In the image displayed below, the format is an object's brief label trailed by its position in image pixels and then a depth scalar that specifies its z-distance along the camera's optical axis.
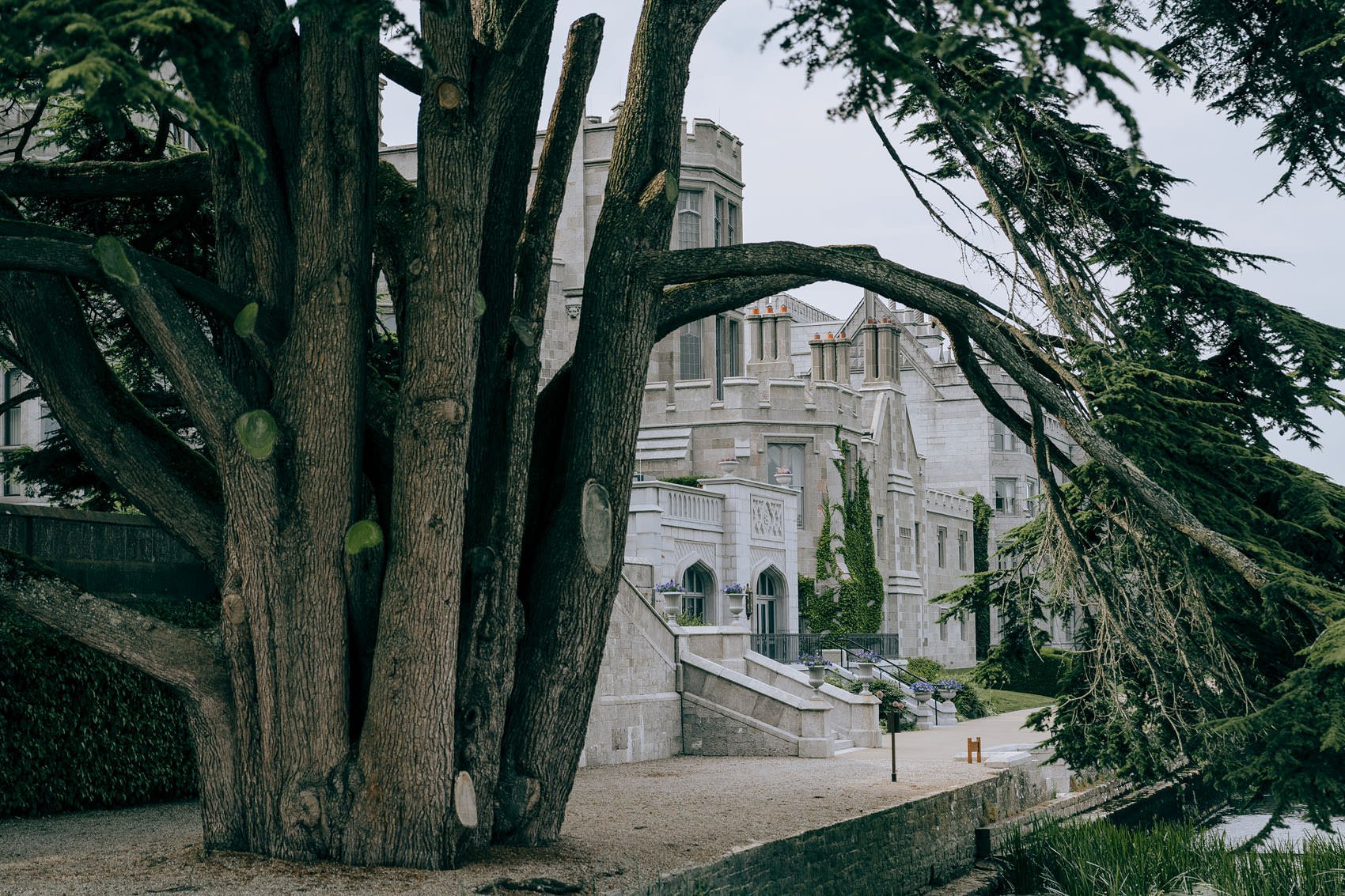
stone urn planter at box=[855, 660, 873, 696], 25.09
